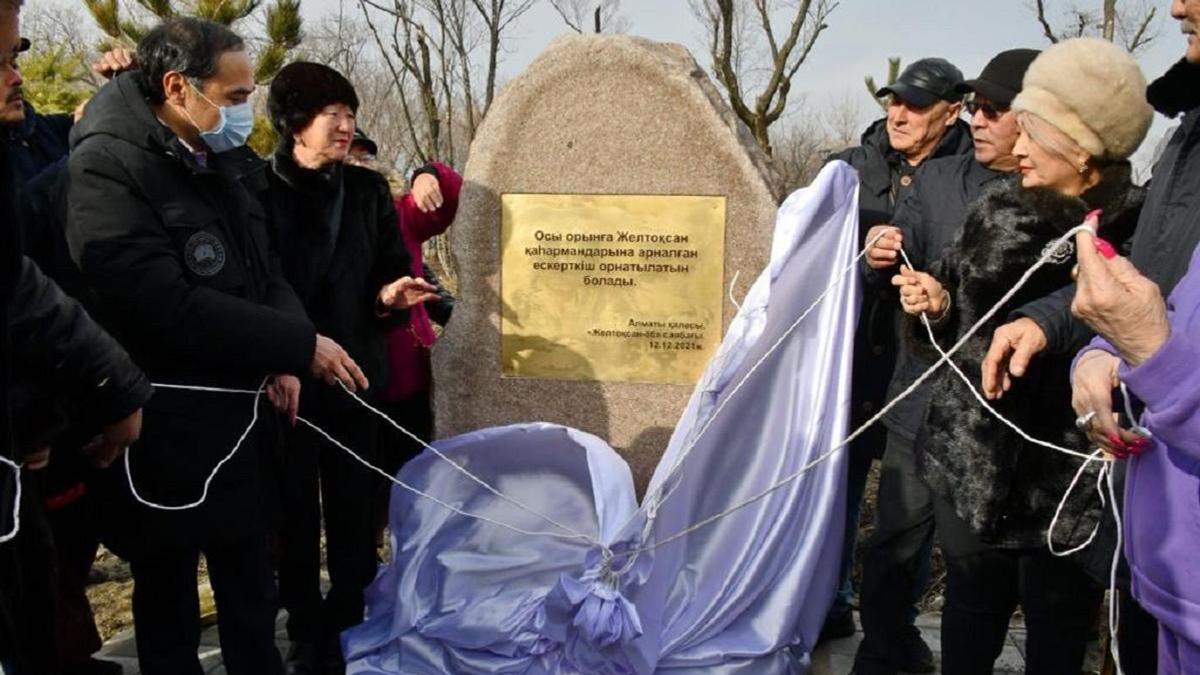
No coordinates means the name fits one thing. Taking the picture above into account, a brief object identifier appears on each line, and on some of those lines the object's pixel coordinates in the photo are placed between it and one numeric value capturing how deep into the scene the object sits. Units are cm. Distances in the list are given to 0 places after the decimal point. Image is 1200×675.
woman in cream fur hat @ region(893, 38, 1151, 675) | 215
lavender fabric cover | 291
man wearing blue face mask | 234
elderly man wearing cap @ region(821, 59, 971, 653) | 328
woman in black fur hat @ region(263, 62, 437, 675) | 305
